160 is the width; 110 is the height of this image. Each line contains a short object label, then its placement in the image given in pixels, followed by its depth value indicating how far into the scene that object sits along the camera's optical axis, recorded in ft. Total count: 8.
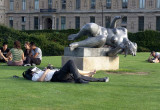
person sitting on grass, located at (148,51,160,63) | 71.05
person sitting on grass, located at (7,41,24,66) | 56.73
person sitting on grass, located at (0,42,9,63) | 66.08
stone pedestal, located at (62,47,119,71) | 49.05
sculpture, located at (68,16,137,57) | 50.22
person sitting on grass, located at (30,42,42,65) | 60.18
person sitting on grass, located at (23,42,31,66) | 59.21
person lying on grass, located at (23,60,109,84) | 34.81
